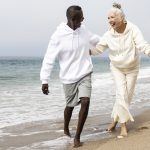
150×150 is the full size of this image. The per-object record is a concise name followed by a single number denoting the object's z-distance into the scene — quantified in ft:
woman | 19.45
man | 18.45
